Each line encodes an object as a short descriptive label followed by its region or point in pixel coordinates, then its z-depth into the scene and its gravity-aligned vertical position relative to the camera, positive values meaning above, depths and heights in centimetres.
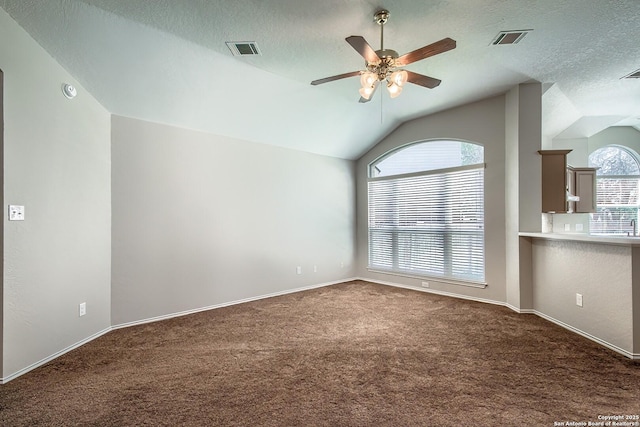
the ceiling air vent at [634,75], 342 +170
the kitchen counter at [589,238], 252 -26
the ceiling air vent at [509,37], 263 +170
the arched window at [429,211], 449 +7
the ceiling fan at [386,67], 211 +122
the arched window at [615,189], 588 +51
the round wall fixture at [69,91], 270 +123
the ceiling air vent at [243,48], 281 +172
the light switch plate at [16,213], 221 +4
